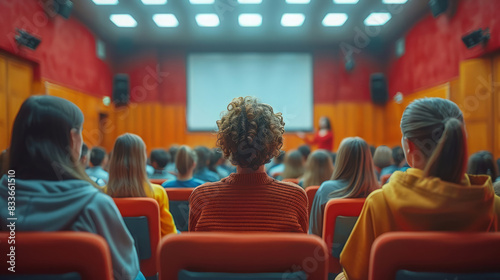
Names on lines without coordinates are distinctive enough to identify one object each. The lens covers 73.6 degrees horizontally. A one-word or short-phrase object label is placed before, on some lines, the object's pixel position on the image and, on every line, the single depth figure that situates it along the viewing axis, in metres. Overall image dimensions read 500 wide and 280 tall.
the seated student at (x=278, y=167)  3.83
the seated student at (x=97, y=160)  3.17
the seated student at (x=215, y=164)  3.90
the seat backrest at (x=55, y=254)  0.79
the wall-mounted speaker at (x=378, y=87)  8.90
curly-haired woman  1.16
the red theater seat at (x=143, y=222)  1.61
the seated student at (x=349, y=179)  1.96
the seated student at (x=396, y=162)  3.27
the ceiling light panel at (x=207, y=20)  7.22
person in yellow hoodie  0.95
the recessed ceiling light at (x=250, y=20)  7.26
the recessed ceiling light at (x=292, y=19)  7.24
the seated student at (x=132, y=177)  1.95
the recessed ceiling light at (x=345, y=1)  6.43
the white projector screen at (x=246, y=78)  9.17
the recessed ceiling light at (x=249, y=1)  6.49
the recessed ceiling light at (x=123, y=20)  7.14
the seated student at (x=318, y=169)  2.70
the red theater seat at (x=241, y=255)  0.79
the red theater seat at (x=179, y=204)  2.23
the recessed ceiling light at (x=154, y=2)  6.43
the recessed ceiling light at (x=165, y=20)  7.18
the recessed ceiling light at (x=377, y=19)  7.15
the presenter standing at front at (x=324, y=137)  6.67
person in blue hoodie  0.93
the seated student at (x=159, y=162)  3.30
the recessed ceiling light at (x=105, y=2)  6.38
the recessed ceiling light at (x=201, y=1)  6.46
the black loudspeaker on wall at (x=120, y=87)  8.62
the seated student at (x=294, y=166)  3.46
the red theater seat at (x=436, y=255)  0.81
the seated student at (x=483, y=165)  2.34
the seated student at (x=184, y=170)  2.60
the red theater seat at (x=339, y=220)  1.61
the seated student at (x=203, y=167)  3.34
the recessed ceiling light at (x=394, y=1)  6.37
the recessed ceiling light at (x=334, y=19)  7.14
